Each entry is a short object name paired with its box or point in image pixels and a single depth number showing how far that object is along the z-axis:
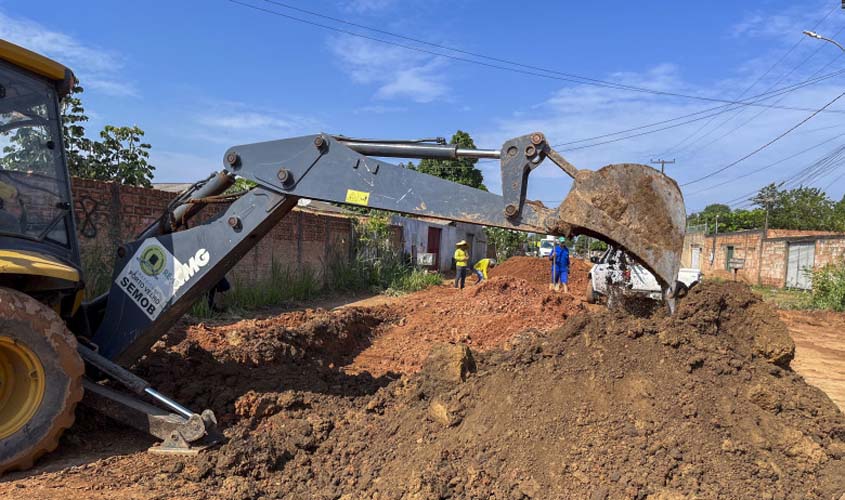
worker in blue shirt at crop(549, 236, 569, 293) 16.72
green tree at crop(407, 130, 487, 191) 38.16
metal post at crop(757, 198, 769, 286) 28.59
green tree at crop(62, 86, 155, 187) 12.97
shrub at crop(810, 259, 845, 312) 16.05
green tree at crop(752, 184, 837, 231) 41.94
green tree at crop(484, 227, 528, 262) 35.97
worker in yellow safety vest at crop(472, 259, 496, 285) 17.06
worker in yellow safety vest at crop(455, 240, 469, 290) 16.27
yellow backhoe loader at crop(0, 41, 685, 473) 3.72
